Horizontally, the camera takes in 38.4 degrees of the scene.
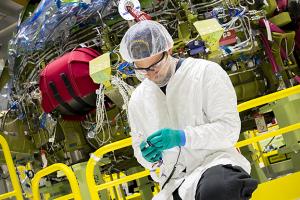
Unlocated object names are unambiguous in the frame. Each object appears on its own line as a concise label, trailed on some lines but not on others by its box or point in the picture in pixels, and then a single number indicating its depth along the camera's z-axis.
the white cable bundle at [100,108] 4.02
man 1.83
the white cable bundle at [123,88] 3.88
